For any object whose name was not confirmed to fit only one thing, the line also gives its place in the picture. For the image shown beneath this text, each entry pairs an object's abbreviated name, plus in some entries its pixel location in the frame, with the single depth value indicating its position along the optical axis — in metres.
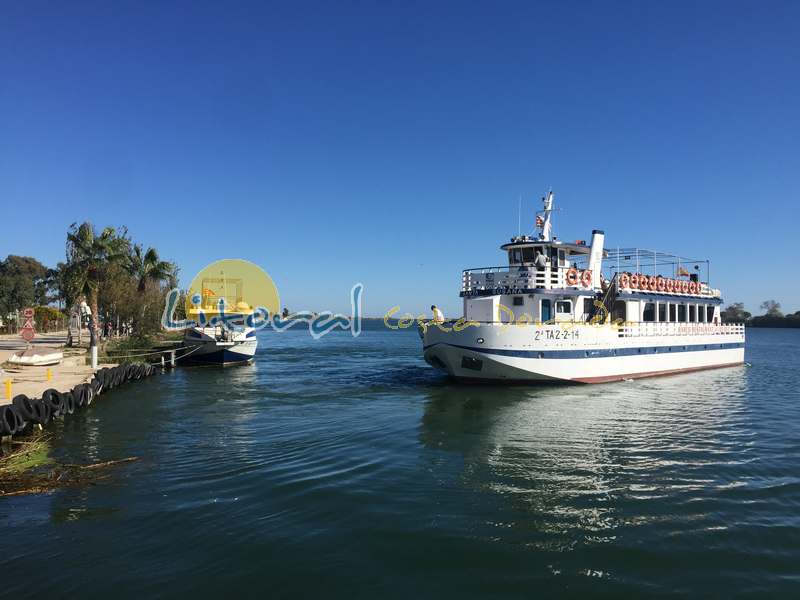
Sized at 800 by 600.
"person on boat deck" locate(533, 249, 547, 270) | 26.41
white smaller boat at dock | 36.50
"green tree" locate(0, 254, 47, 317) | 66.54
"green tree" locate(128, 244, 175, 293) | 53.31
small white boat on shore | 23.36
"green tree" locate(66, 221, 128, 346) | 35.06
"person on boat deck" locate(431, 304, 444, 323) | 25.15
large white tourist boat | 24.06
